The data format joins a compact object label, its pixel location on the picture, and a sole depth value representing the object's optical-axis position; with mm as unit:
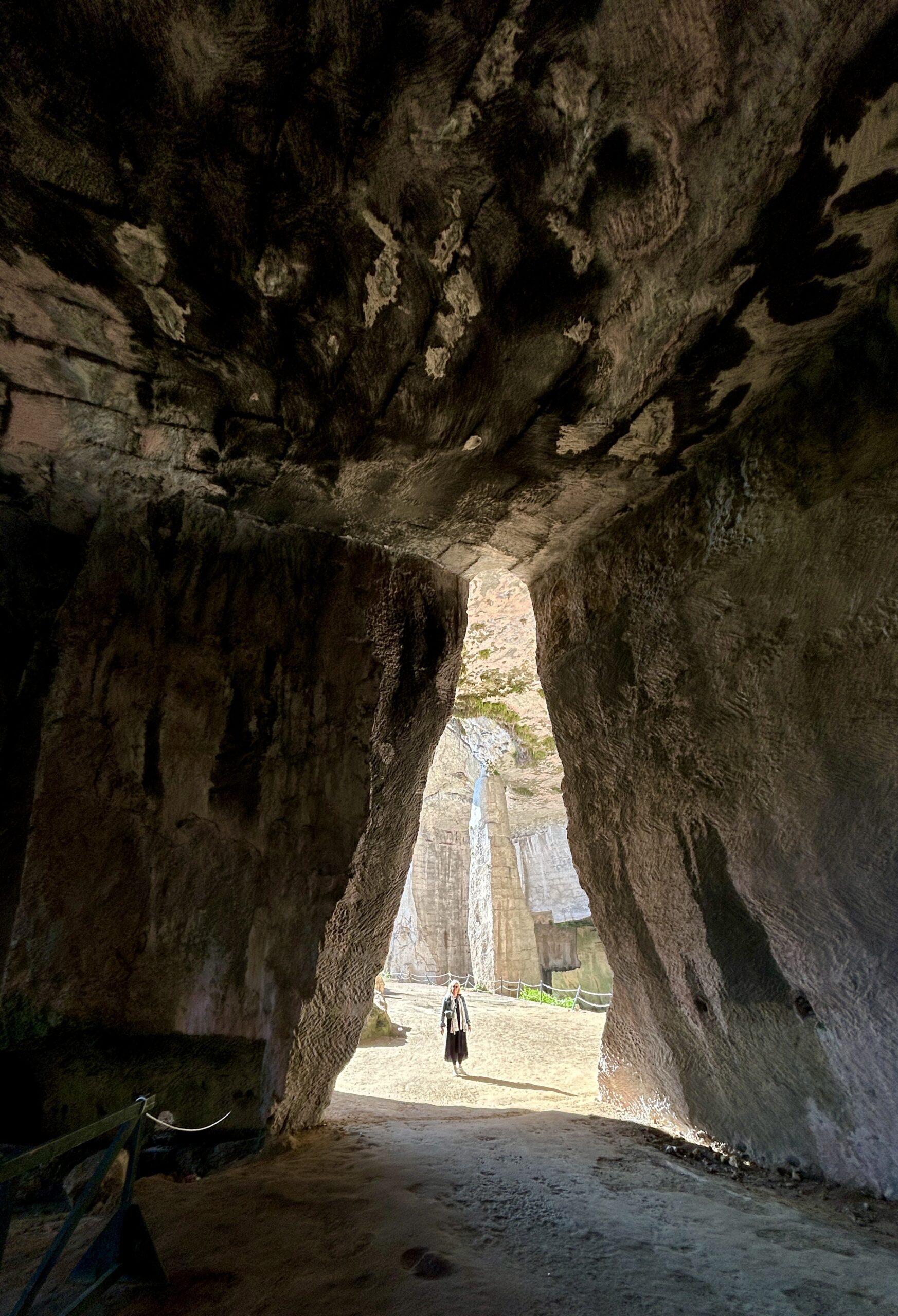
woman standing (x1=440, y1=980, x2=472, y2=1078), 7316
